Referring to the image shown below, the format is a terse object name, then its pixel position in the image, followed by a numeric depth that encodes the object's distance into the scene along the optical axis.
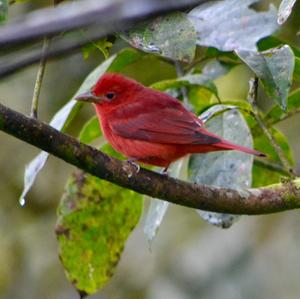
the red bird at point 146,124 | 4.89
